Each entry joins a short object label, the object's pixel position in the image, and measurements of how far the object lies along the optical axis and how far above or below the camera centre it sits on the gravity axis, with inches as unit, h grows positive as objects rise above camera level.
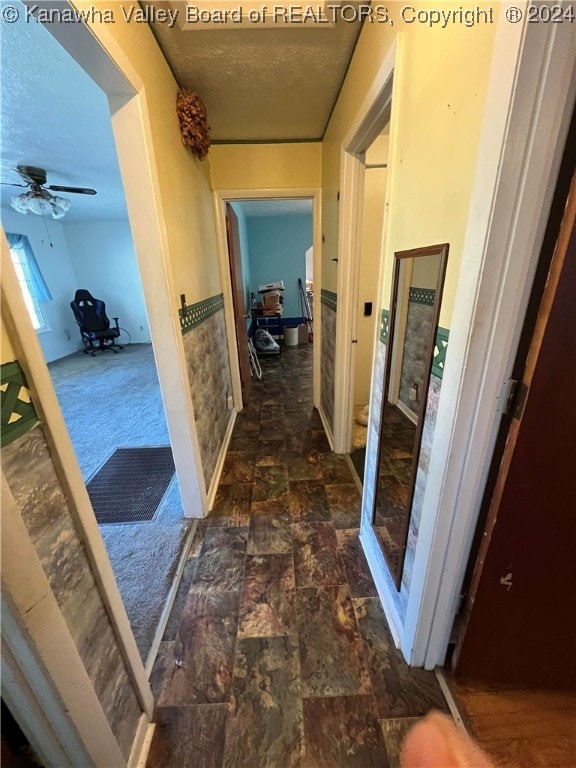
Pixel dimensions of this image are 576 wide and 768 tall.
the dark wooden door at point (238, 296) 106.7 -8.4
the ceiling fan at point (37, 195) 113.9 +33.1
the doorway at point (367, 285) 94.8 -5.1
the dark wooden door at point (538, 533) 24.8 -27.4
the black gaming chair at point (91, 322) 218.8 -30.9
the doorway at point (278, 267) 201.9 +4.4
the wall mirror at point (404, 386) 35.9 -16.3
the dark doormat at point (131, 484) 72.3 -54.1
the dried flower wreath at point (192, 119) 62.6 +32.7
